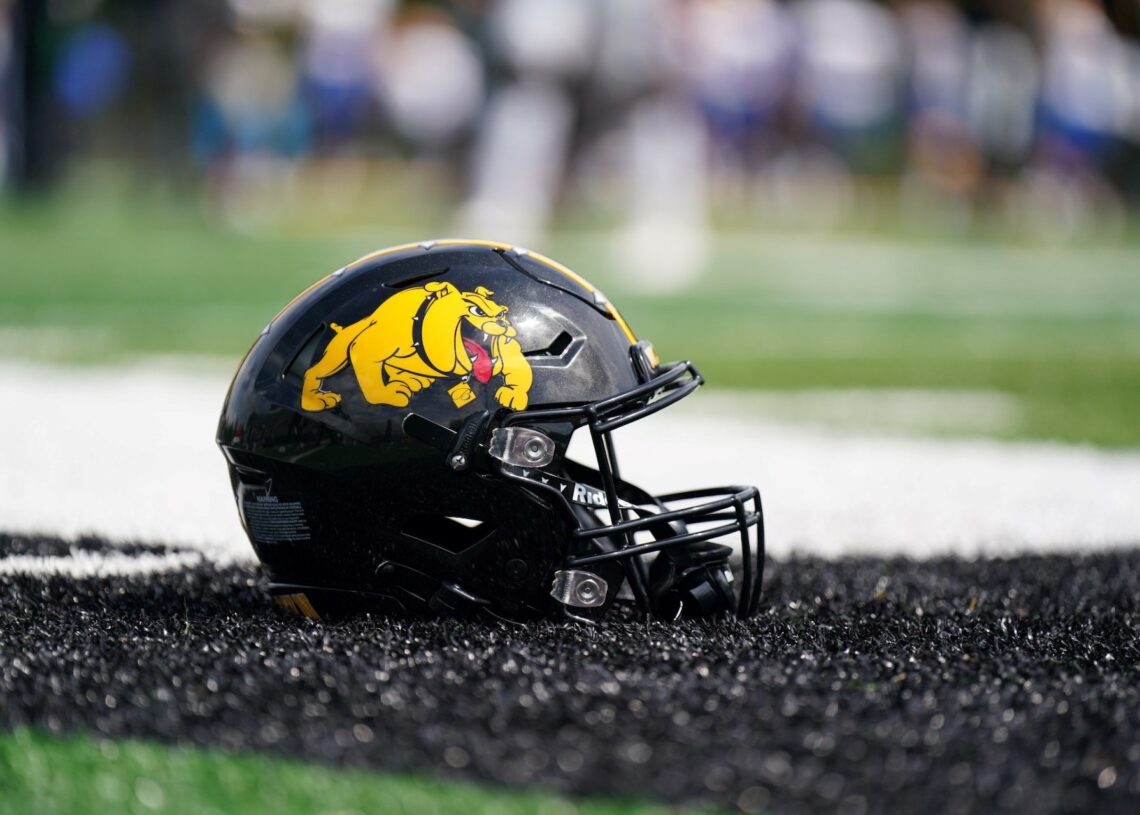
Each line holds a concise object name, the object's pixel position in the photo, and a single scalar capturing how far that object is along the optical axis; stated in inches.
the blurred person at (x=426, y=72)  844.6
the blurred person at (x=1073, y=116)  805.2
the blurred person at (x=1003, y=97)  853.8
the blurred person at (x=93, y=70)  784.9
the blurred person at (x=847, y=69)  837.8
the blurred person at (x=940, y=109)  863.7
